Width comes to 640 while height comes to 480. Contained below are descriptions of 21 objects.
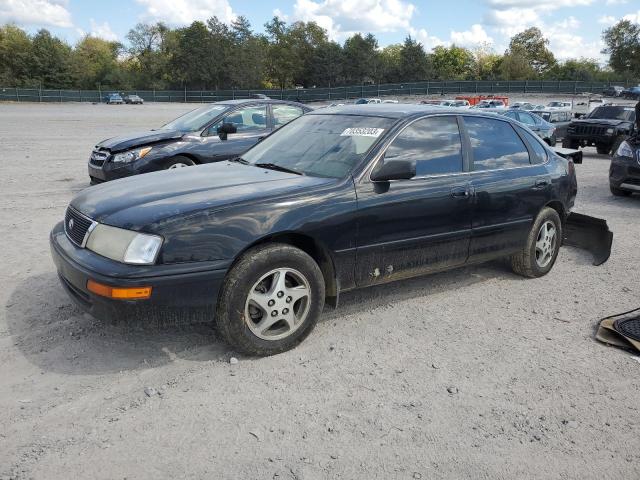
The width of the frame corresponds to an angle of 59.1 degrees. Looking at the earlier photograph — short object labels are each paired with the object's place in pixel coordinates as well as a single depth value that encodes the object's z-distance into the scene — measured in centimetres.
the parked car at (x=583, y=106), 3851
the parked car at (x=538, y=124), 1816
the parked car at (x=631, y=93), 5367
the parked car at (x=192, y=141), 839
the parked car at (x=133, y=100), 6775
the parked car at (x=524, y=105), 3268
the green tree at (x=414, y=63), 9775
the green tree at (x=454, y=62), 11532
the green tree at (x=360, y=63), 10044
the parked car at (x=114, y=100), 6619
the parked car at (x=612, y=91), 5850
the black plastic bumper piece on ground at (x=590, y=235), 614
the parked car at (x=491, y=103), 3666
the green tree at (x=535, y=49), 10769
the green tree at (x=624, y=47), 9200
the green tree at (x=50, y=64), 8794
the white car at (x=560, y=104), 3771
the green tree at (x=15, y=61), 8664
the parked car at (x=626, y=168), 955
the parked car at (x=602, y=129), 1697
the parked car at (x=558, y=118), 2192
